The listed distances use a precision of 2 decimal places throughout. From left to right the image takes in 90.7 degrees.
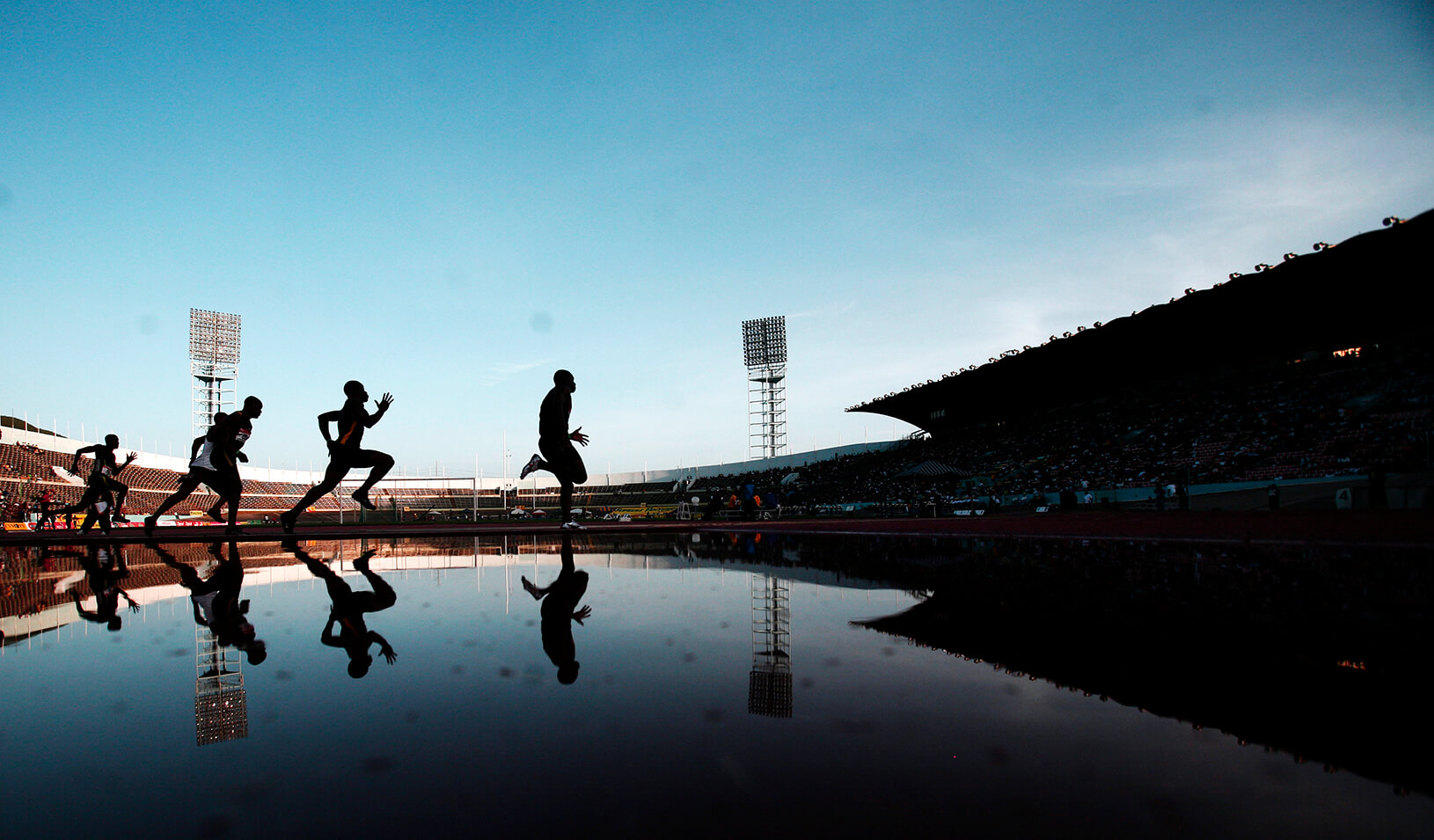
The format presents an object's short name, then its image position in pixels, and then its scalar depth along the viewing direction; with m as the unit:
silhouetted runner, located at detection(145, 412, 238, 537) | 11.19
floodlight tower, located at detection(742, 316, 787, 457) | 57.28
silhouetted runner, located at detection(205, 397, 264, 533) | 11.20
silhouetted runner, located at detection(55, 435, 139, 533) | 13.47
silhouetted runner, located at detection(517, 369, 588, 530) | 12.59
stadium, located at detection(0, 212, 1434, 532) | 15.50
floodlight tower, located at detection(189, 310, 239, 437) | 53.38
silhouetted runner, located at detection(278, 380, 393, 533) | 10.92
